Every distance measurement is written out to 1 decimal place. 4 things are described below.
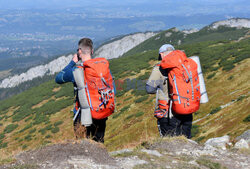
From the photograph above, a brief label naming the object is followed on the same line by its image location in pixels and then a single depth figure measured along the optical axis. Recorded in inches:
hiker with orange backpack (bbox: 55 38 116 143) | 234.5
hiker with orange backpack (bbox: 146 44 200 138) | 247.1
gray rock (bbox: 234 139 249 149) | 277.5
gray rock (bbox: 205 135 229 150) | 287.8
